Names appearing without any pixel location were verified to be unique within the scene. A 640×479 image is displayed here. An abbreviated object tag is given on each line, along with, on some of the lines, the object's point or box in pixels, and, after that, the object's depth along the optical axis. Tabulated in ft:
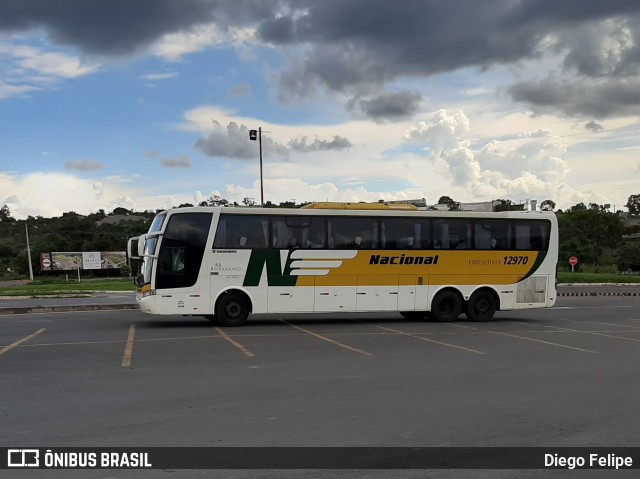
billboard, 274.16
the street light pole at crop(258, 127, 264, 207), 119.35
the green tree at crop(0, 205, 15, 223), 466.29
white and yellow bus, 62.54
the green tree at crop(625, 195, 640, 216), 448.24
